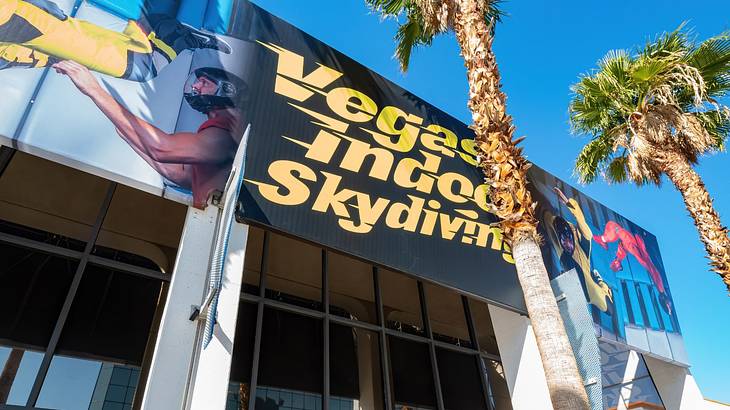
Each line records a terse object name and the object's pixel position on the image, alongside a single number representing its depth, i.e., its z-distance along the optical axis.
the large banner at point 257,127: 4.64
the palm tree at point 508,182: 4.45
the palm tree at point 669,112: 9.45
